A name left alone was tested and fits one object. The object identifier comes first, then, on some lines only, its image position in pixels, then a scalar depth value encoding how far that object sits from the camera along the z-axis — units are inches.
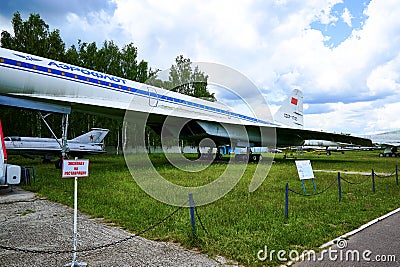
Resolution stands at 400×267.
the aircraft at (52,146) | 632.4
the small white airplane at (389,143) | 1252.5
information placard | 306.7
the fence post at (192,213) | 163.5
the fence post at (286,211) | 210.1
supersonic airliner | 383.6
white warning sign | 137.7
